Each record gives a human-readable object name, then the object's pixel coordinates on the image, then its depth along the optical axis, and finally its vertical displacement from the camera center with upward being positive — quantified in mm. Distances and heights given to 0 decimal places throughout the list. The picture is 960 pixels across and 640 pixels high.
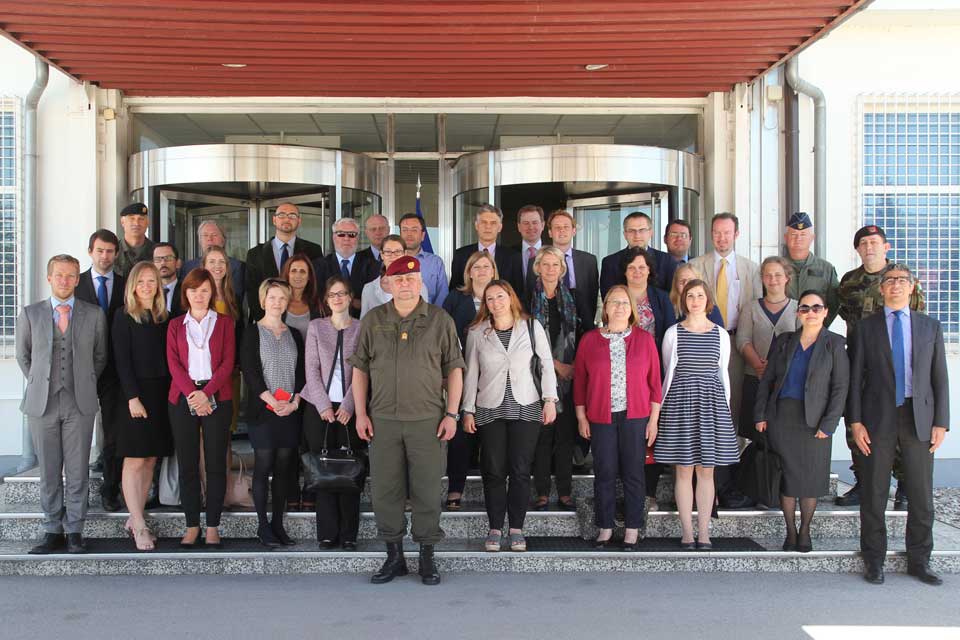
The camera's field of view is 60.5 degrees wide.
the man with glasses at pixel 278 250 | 6209 +509
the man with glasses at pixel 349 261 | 6199 +412
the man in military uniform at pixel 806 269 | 5793 +313
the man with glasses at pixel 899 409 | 4629 -548
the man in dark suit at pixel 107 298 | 5281 +121
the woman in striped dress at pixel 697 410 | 4910 -583
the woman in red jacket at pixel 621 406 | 4879 -546
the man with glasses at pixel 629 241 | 5746 +512
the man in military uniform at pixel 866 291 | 5340 +147
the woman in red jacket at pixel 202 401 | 4887 -487
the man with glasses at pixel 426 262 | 5871 +381
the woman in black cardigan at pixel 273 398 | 4898 -492
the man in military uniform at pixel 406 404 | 4551 -498
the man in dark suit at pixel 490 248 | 5828 +480
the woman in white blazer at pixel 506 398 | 4820 -489
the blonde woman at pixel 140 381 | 4953 -390
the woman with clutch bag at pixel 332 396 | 4883 -477
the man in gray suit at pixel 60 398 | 4855 -479
